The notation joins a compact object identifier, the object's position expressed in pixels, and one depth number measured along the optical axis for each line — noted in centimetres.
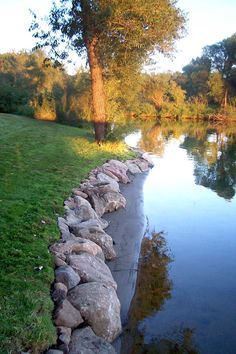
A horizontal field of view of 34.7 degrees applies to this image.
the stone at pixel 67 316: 462
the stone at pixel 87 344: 431
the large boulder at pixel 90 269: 569
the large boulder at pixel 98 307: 490
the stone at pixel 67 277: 538
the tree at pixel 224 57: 6218
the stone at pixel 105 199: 964
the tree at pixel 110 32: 1503
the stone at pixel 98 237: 724
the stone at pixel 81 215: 793
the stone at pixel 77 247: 625
